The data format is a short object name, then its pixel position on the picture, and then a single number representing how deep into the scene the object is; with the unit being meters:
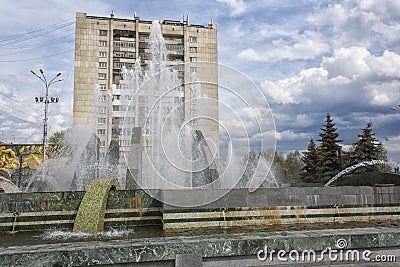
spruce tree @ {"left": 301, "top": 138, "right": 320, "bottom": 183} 39.21
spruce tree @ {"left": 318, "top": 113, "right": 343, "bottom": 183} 35.84
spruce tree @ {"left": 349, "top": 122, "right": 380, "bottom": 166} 36.40
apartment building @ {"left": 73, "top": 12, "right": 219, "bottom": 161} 50.47
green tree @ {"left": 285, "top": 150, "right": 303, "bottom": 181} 56.68
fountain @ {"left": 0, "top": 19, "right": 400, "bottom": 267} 3.80
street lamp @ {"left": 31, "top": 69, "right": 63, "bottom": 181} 28.10
